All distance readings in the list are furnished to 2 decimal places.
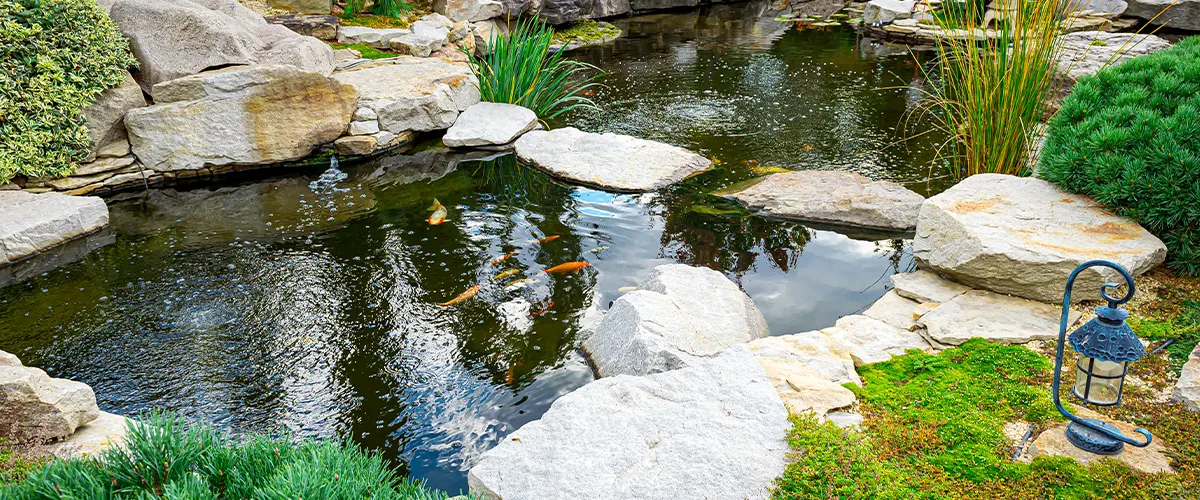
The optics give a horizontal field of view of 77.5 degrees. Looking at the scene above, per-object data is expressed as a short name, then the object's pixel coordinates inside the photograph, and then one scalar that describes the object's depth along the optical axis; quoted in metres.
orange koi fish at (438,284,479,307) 4.55
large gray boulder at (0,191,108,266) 5.21
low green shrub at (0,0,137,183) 5.70
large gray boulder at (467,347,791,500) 2.67
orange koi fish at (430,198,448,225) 5.76
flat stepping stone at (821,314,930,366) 3.62
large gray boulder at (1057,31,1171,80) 6.55
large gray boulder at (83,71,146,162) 6.32
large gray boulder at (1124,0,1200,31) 11.12
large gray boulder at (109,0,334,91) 6.64
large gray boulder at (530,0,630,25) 13.13
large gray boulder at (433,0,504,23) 11.78
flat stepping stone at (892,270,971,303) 4.17
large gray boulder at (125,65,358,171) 6.54
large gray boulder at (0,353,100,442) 2.90
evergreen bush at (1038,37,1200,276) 3.93
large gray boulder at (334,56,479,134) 7.47
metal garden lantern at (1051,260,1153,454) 2.43
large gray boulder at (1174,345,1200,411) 2.91
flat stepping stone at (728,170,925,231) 5.49
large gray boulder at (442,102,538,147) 7.48
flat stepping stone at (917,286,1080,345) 3.64
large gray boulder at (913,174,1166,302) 3.83
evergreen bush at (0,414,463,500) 1.73
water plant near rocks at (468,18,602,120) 7.81
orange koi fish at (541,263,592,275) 4.94
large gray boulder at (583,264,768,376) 3.66
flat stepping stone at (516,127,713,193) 6.45
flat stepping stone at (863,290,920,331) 4.00
